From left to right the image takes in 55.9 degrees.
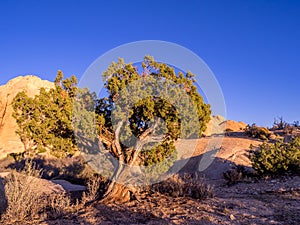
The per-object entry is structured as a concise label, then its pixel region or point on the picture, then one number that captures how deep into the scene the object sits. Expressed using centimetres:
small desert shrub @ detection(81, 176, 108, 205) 806
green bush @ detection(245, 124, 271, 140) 2116
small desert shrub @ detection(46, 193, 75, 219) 661
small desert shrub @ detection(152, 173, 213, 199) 844
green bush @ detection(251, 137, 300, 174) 1272
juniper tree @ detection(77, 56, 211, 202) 743
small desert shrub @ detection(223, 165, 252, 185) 1264
